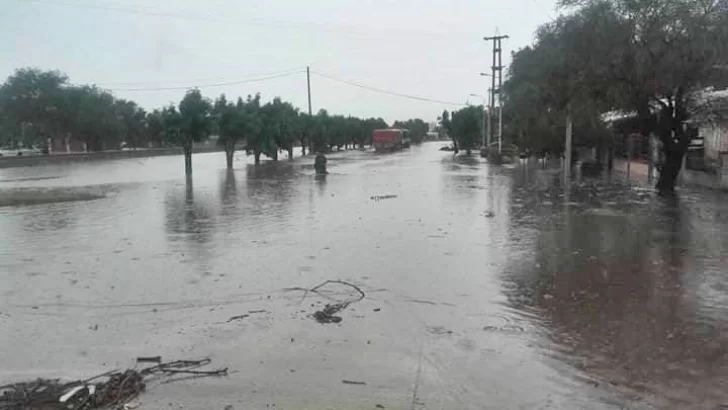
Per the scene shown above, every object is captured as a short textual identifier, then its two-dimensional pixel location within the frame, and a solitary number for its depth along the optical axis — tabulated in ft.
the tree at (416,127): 536.79
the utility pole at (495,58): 235.81
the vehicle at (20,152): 257.34
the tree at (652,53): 68.28
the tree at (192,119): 134.62
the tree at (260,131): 167.92
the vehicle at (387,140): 311.06
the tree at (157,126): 136.15
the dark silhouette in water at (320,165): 126.75
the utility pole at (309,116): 261.03
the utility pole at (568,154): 113.02
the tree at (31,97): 238.07
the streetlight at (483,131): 295.77
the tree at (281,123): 177.68
